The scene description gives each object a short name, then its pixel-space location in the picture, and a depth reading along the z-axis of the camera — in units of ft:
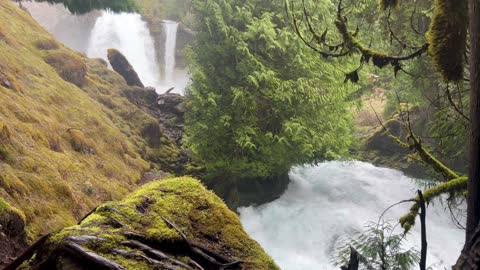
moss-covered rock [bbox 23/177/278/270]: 8.54
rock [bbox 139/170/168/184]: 46.84
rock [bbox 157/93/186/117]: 69.92
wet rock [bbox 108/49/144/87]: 76.79
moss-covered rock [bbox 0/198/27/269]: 17.87
